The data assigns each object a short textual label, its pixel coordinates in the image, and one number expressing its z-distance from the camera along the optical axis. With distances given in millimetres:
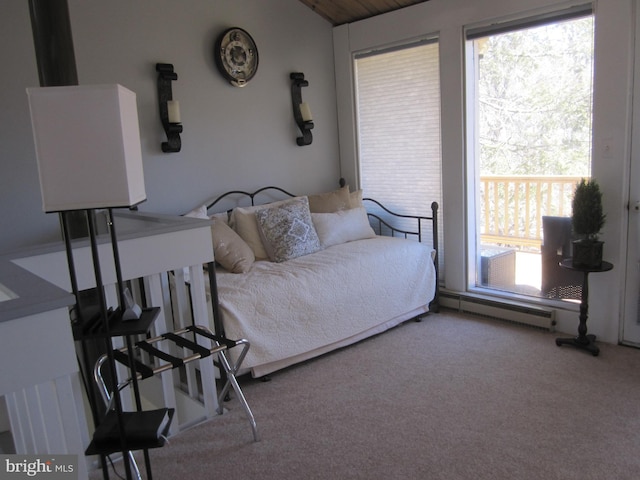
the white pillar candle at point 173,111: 3365
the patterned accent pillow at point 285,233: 3486
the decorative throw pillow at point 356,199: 4184
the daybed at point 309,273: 2891
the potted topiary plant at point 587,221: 2947
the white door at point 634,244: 2928
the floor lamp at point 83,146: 1342
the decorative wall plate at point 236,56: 3674
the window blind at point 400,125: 3926
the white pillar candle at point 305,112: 4125
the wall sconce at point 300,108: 4125
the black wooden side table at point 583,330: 3052
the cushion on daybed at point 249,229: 3539
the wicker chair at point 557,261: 3391
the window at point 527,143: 3193
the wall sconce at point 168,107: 3373
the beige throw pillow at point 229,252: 3217
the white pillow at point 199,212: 3363
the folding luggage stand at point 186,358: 1887
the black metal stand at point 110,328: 1486
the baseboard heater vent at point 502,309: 3424
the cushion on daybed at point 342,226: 3795
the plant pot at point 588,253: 2973
